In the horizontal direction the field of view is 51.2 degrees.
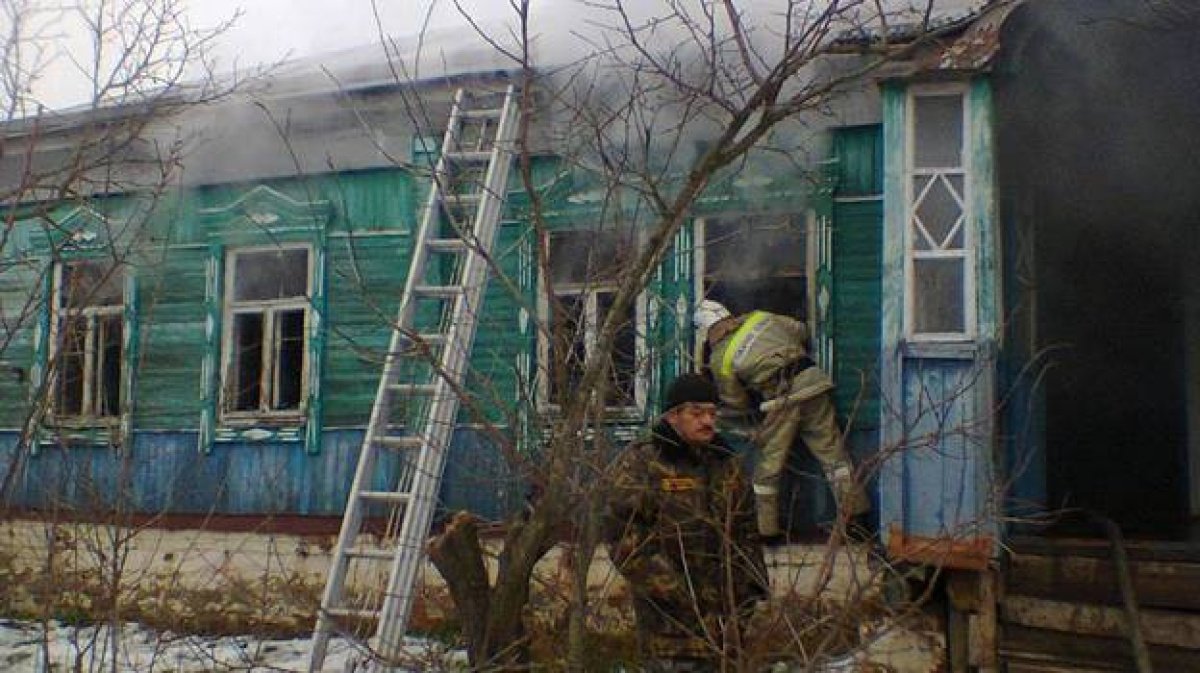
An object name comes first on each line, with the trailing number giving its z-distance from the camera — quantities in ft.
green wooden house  19.29
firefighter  21.85
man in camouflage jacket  13.71
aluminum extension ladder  18.62
